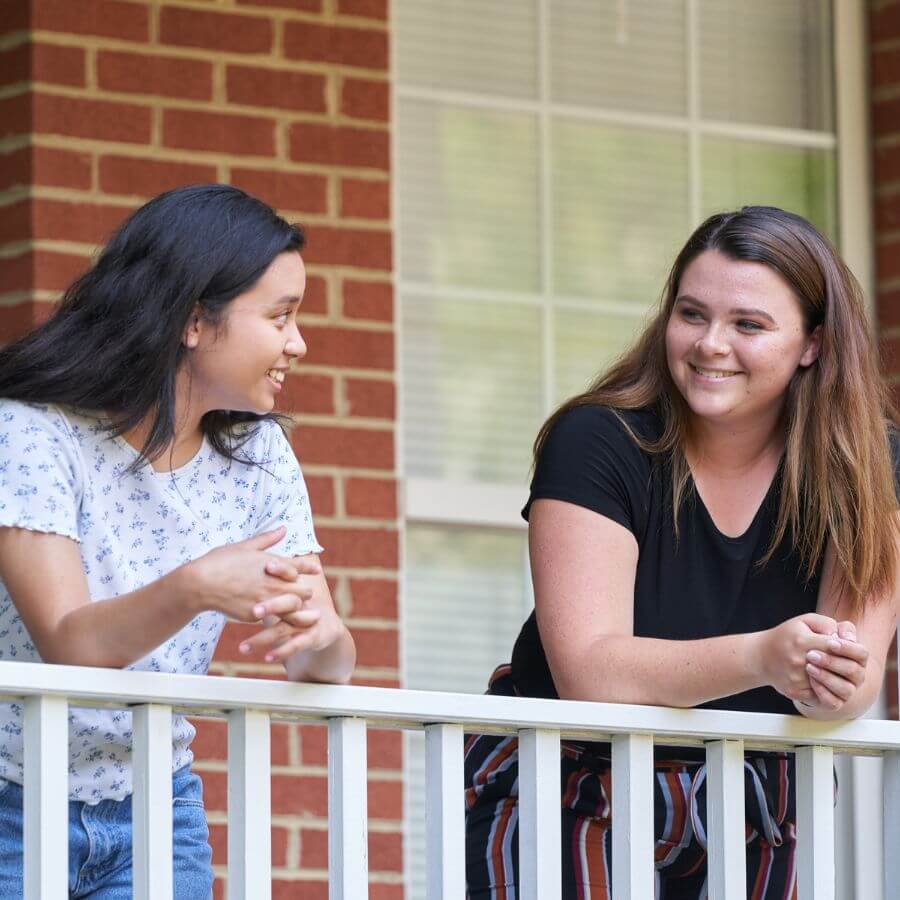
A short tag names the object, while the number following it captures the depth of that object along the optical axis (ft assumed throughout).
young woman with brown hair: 21.57
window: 33.60
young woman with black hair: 19.12
